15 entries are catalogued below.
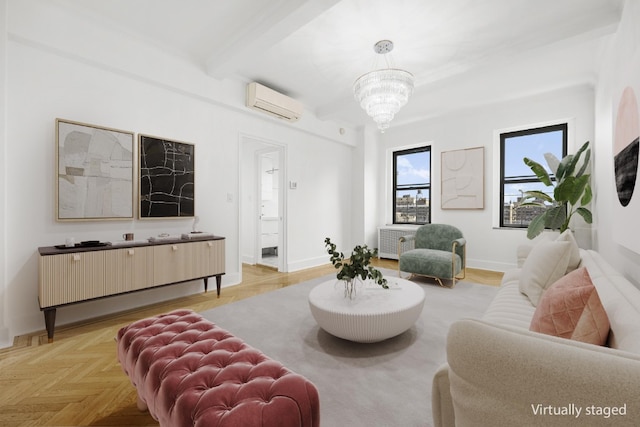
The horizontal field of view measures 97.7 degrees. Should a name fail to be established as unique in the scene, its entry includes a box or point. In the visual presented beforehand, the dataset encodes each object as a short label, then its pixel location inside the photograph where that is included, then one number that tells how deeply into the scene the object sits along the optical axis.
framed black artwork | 3.23
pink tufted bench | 1.02
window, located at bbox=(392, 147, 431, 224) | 5.95
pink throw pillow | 0.99
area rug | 1.57
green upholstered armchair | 3.88
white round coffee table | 2.10
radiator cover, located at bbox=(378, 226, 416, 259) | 5.78
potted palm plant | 3.56
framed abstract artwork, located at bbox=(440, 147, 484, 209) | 5.01
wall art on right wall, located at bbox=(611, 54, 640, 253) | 1.72
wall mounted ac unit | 4.01
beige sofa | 0.51
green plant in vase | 2.36
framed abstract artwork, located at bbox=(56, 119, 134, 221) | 2.70
